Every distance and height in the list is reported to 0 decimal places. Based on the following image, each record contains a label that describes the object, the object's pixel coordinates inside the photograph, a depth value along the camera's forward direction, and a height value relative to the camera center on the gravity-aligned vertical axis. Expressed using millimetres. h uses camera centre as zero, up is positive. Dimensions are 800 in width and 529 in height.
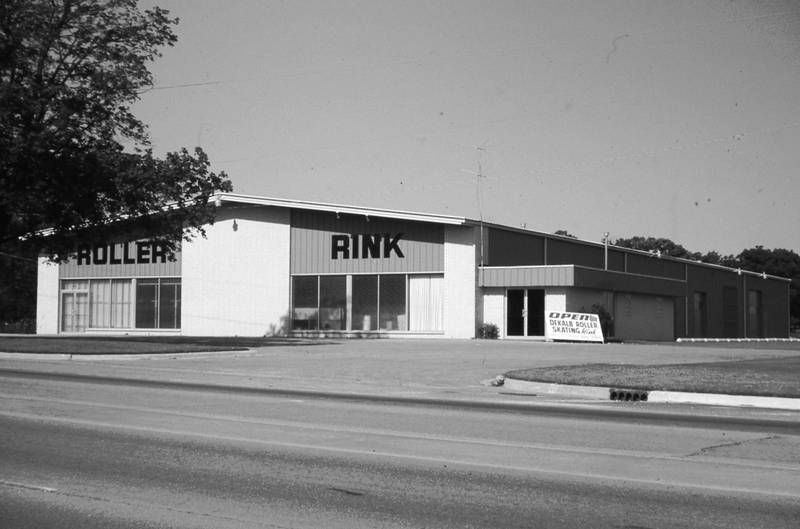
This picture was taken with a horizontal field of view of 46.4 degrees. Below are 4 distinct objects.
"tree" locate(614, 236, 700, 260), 116500 +7927
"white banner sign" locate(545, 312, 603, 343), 38750 -760
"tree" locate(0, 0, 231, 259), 32812 +5916
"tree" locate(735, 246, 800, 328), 106938 +5358
